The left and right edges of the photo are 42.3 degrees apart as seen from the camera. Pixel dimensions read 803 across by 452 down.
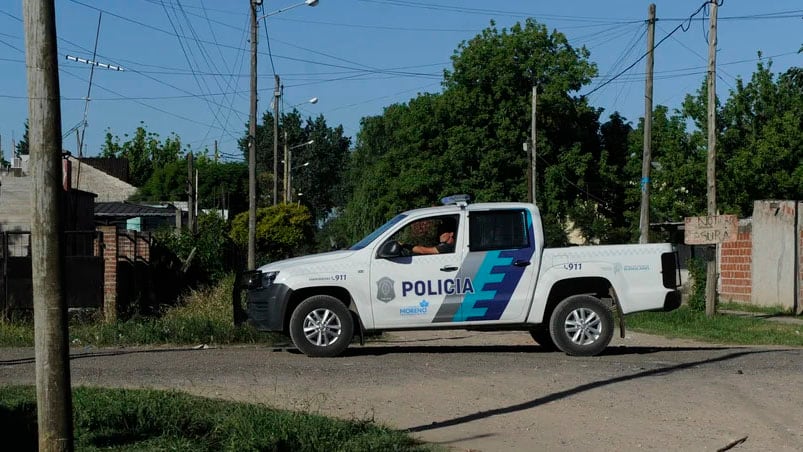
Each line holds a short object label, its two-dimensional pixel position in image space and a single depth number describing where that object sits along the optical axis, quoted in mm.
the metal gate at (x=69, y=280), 19766
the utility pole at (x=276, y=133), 43347
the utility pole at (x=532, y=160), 44722
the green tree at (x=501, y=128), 53625
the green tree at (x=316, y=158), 91625
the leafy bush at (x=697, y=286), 25062
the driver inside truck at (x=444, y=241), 13180
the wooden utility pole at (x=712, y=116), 25219
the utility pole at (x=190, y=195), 36819
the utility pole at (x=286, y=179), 61875
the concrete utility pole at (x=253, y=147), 31066
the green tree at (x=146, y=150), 100625
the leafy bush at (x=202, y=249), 28656
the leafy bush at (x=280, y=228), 52188
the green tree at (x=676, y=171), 44688
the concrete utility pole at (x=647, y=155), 29047
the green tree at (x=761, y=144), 42000
